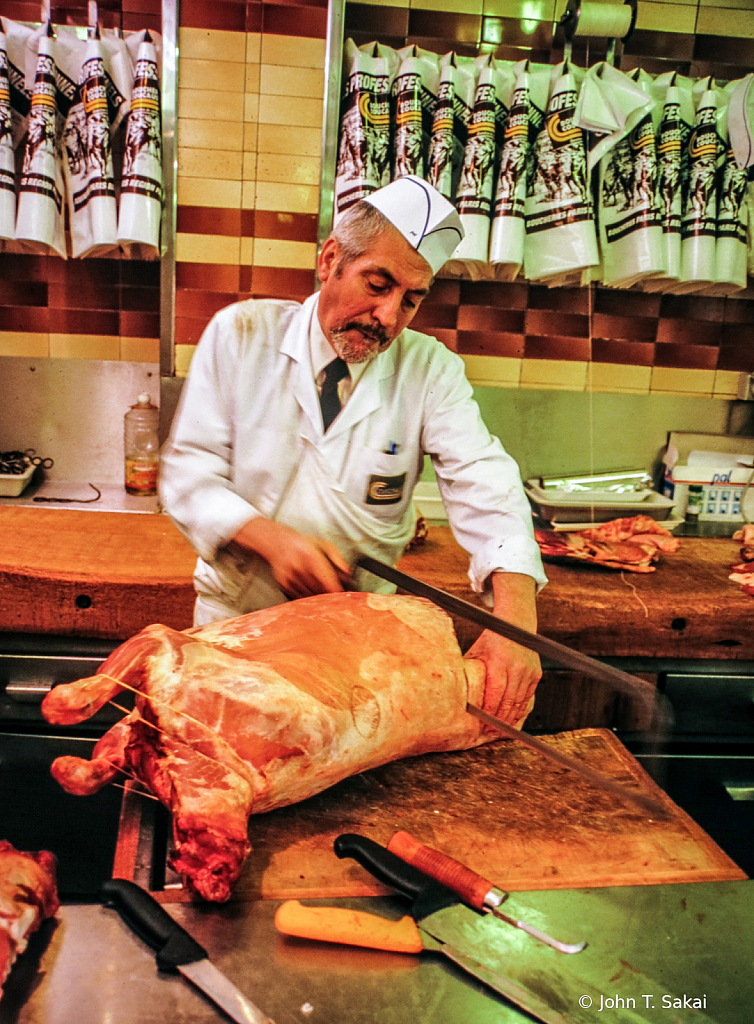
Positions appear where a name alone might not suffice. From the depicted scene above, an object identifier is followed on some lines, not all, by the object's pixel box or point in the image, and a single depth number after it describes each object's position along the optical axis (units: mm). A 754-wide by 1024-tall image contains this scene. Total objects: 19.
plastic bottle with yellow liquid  3818
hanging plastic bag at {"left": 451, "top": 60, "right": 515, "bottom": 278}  3340
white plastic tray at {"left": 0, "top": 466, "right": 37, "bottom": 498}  3576
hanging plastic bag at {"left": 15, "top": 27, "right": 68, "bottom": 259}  3232
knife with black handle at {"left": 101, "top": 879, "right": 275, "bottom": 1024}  1074
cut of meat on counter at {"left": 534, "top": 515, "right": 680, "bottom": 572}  3180
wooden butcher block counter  2668
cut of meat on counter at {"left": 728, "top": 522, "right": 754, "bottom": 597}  3057
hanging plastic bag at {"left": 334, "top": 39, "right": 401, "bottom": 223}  3309
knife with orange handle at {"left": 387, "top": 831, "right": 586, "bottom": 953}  1245
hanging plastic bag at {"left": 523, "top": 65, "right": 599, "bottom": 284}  3365
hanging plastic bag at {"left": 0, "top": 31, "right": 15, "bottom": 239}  3238
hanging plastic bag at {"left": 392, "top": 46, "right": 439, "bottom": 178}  3277
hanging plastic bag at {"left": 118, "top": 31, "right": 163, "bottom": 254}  3285
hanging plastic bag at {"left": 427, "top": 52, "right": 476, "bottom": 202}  3322
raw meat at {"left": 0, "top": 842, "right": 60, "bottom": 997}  1124
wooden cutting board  1414
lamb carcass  1324
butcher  1942
